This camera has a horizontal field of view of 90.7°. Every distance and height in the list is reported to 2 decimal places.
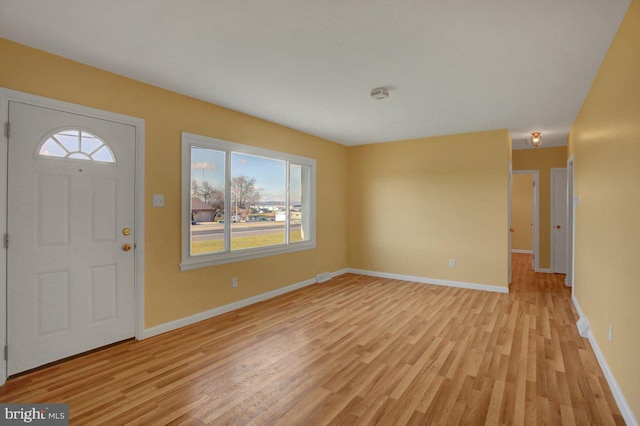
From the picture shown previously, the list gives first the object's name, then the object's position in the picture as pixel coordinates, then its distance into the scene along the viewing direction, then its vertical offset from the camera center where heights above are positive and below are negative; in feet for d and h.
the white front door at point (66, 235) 8.50 -0.65
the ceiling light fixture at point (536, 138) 17.42 +4.25
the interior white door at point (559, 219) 21.61 -0.29
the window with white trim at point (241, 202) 12.63 +0.55
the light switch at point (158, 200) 11.31 +0.48
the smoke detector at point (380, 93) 11.35 +4.43
